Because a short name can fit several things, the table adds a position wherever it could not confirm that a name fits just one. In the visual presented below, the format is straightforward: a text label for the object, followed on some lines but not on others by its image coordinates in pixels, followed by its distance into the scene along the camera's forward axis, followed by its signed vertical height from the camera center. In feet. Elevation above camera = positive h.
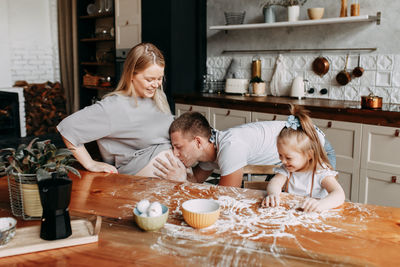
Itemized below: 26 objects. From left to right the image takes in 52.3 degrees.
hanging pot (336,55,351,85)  13.00 -0.12
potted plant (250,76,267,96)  14.74 -0.49
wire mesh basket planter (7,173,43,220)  4.50 -1.39
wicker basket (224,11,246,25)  15.08 +2.04
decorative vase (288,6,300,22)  13.41 +1.95
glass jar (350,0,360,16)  12.14 +1.90
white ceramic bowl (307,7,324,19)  12.84 +1.90
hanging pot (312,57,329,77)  13.43 +0.23
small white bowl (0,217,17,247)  3.90 -1.54
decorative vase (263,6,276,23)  14.03 +2.00
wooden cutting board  3.86 -1.66
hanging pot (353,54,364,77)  12.66 +0.07
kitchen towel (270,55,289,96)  14.56 -0.23
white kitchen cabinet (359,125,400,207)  10.30 -2.37
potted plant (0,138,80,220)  4.50 -1.09
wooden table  3.67 -1.64
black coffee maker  3.88 -1.31
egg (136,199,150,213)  4.36 -1.43
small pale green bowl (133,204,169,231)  4.17 -1.54
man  6.58 -1.28
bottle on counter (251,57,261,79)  15.16 +0.16
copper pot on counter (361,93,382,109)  10.60 -0.74
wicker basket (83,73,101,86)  19.24 -0.42
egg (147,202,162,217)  4.23 -1.43
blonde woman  6.95 -0.92
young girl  5.77 -1.21
